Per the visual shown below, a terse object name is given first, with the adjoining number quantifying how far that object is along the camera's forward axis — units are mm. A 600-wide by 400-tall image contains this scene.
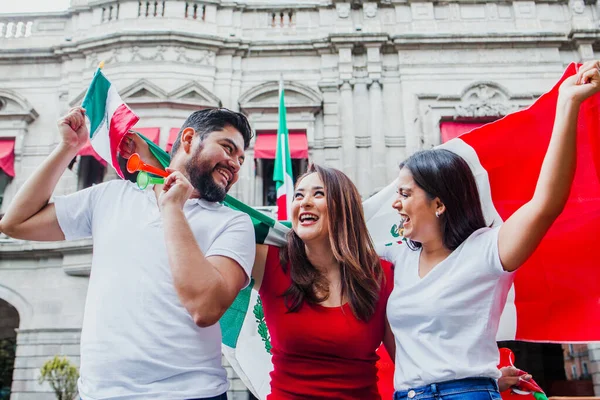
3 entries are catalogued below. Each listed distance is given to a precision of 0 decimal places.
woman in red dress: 2197
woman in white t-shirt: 1886
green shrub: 9609
